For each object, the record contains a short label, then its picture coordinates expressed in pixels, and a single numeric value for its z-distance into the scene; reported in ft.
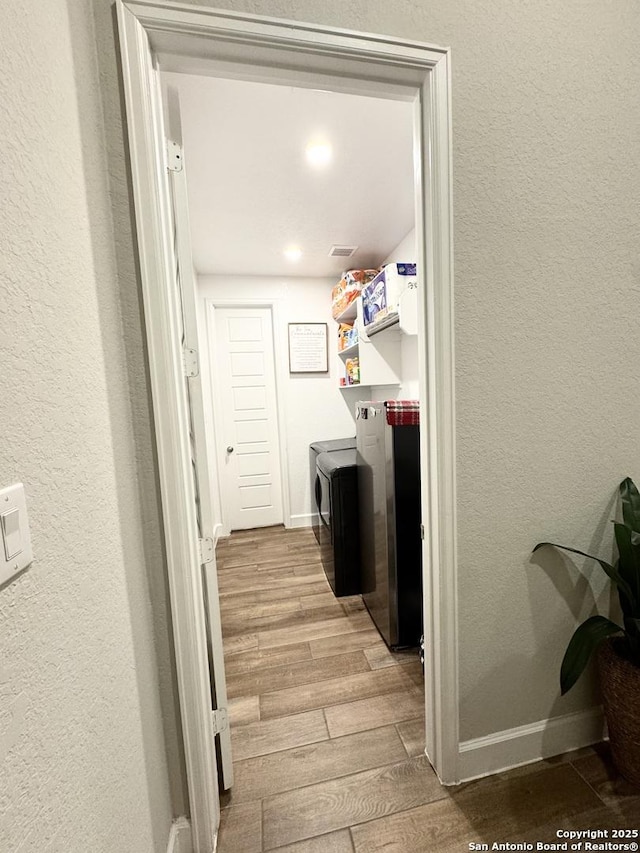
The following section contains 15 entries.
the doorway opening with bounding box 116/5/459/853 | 2.76
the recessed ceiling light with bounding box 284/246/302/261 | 8.94
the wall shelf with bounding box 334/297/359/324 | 9.37
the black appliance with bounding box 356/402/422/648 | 5.30
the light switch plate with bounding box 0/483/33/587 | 1.38
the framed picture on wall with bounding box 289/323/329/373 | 11.14
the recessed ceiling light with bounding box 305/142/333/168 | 5.30
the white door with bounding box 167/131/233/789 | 3.23
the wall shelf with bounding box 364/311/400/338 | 6.98
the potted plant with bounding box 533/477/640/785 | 3.53
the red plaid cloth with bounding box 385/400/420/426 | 5.23
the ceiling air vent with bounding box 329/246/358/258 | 9.00
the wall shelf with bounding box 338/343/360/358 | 9.70
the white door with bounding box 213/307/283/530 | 11.08
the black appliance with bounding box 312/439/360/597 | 7.55
